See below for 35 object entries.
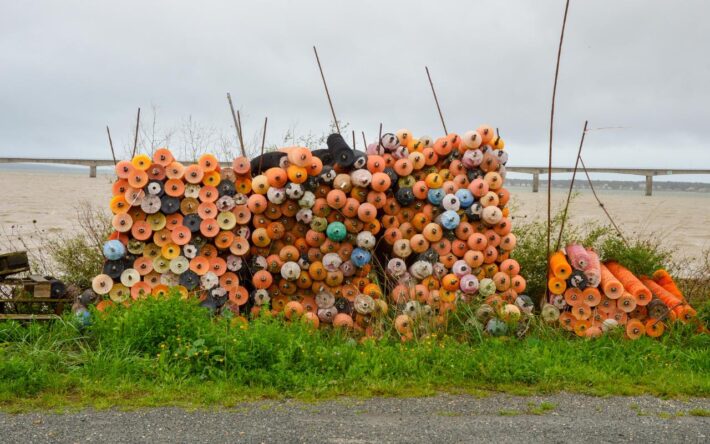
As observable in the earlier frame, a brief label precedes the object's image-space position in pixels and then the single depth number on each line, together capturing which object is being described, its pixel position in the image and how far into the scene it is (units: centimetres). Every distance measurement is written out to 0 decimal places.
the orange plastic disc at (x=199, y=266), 774
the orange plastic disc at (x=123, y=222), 765
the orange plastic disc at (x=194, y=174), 785
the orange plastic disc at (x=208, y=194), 788
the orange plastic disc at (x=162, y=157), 790
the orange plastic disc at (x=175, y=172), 787
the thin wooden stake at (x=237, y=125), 880
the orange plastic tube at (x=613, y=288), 778
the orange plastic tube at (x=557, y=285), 794
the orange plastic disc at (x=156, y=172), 785
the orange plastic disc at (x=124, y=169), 770
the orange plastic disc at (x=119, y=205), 772
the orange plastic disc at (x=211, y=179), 795
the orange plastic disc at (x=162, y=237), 777
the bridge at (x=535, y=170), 2386
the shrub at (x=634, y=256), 887
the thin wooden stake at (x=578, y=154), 868
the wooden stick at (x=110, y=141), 925
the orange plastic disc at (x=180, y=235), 775
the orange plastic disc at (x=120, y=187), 778
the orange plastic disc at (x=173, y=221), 781
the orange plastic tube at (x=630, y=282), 777
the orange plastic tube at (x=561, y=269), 795
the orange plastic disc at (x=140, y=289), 768
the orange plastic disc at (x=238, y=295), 776
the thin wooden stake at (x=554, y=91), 823
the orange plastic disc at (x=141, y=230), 771
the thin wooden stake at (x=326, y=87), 970
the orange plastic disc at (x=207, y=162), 795
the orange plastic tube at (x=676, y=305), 769
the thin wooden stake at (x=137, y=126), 897
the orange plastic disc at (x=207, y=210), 784
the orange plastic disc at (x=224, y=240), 787
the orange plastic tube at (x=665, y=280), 834
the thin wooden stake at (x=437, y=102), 963
